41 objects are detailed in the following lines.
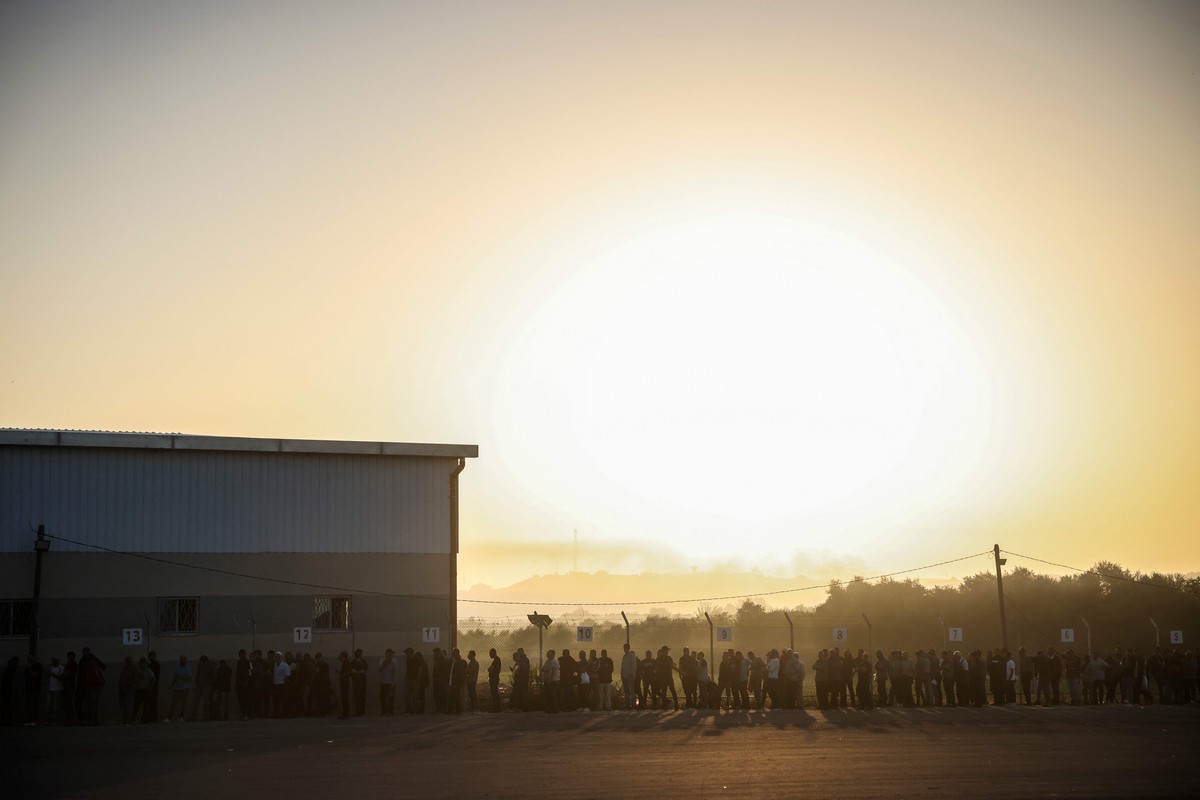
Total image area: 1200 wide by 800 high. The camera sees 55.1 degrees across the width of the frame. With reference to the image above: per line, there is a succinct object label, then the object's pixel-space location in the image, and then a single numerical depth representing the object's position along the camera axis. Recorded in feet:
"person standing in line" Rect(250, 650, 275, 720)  92.12
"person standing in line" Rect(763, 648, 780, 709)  99.76
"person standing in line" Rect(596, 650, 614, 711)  97.91
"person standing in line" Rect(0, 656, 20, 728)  86.79
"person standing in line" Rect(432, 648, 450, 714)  95.14
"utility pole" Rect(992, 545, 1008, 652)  114.50
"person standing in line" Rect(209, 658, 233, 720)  91.56
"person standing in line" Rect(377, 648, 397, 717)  94.79
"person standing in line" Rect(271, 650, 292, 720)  92.48
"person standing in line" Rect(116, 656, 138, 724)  89.20
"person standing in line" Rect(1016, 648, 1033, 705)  104.94
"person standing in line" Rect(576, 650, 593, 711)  98.32
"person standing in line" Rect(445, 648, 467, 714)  95.09
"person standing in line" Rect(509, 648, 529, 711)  97.35
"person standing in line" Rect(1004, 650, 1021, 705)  104.17
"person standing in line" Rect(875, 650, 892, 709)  101.09
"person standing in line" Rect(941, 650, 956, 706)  102.27
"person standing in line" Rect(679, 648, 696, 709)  100.89
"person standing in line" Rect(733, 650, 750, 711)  99.81
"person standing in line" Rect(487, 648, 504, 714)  97.91
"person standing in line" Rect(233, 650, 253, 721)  91.45
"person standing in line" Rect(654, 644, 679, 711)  100.32
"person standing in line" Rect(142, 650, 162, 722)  89.56
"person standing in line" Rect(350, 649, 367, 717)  93.79
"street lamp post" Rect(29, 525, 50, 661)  91.15
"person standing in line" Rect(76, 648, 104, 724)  87.71
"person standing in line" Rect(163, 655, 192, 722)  90.74
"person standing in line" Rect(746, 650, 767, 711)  100.44
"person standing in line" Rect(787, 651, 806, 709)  98.99
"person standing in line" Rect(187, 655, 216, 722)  91.61
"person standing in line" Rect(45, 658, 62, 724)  88.28
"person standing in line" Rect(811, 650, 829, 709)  100.27
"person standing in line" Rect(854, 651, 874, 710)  100.68
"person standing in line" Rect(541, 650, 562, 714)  97.14
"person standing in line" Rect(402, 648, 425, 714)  95.30
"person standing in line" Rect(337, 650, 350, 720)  92.27
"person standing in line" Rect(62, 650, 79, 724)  88.17
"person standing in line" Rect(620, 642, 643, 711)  99.81
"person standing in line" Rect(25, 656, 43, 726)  87.61
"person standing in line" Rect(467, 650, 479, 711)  96.22
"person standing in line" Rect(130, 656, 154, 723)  89.25
